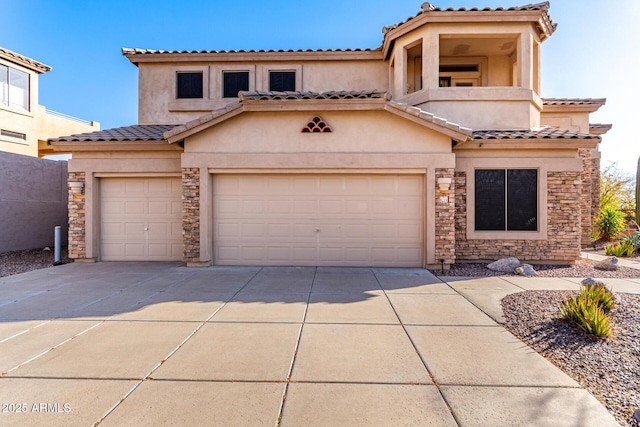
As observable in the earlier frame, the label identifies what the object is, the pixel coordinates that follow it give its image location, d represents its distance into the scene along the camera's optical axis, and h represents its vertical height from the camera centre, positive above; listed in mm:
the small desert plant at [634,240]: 11516 -1016
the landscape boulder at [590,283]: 5411 -1186
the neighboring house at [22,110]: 18094 +5742
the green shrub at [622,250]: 10883 -1286
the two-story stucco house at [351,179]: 8781 +855
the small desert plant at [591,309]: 4277 -1387
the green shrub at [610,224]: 13789 -539
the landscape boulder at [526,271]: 8133 -1486
